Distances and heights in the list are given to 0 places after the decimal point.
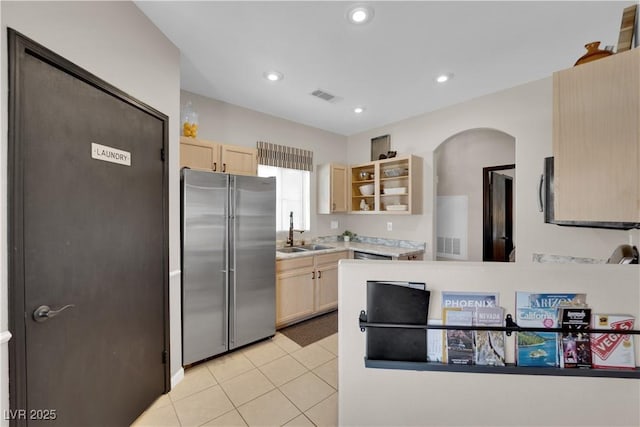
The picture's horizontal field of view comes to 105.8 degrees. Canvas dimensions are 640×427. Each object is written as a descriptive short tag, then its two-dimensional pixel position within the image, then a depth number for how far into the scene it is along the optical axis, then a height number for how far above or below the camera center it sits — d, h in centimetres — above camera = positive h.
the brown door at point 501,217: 388 -6
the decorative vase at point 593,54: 95 +63
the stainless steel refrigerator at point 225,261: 212 -46
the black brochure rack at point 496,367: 93 -62
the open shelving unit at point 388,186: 335 +42
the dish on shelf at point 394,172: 350 +62
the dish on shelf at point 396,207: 338 +9
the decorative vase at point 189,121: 237 +93
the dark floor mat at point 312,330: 273 -141
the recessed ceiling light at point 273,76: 238 +138
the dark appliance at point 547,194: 206 +17
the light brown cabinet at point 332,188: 386 +42
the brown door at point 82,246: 104 -17
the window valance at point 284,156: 338 +85
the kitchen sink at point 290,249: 346 -52
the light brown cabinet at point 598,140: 83 +27
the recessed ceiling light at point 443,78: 241 +138
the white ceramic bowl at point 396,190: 340 +33
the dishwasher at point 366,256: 329 -60
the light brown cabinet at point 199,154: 229 +59
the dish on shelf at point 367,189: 388 +39
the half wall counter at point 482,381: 94 -70
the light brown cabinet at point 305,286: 289 -94
